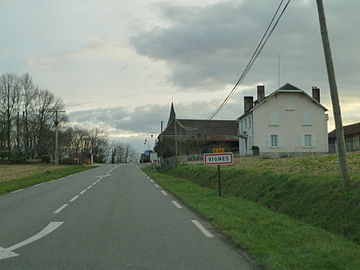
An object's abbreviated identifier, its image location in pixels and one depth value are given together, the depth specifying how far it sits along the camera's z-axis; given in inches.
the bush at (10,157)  2832.2
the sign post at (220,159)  658.2
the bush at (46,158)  3104.1
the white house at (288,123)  2144.4
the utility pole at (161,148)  2637.8
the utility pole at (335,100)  415.5
